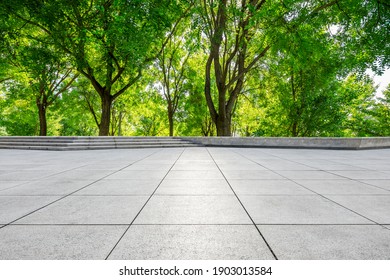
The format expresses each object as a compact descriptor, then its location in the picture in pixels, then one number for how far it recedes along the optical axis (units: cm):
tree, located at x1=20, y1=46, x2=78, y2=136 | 1664
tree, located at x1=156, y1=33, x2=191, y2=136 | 2706
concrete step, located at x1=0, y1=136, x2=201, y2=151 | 1361
